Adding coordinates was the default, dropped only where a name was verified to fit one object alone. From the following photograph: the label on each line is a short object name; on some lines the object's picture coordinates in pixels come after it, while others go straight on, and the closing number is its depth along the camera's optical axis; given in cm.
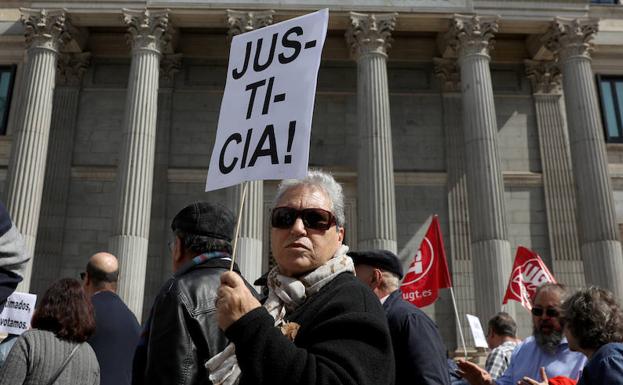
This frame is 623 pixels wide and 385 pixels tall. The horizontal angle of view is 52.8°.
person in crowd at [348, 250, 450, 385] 442
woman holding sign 240
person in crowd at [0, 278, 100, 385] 396
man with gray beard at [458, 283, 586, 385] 557
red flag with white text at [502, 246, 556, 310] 1437
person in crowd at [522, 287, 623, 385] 387
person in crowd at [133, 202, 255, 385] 331
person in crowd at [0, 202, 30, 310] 336
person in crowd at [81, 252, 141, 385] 503
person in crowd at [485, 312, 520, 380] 733
